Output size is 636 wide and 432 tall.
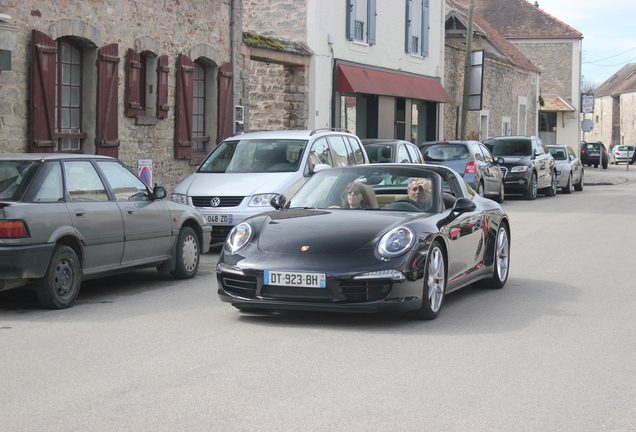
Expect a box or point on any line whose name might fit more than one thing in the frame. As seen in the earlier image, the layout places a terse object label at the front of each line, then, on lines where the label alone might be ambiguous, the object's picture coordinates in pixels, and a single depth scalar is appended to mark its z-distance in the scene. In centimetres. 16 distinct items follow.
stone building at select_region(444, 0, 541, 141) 3781
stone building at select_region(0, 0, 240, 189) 1510
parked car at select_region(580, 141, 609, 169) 6172
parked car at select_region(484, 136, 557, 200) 2645
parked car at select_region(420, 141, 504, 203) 2292
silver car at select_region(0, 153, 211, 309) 816
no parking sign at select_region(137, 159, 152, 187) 1740
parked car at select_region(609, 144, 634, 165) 7412
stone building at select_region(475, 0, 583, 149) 6166
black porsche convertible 749
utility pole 3102
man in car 874
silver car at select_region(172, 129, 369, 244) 1332
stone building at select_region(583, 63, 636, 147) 10119
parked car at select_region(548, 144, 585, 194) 3006
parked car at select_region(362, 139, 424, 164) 1922
